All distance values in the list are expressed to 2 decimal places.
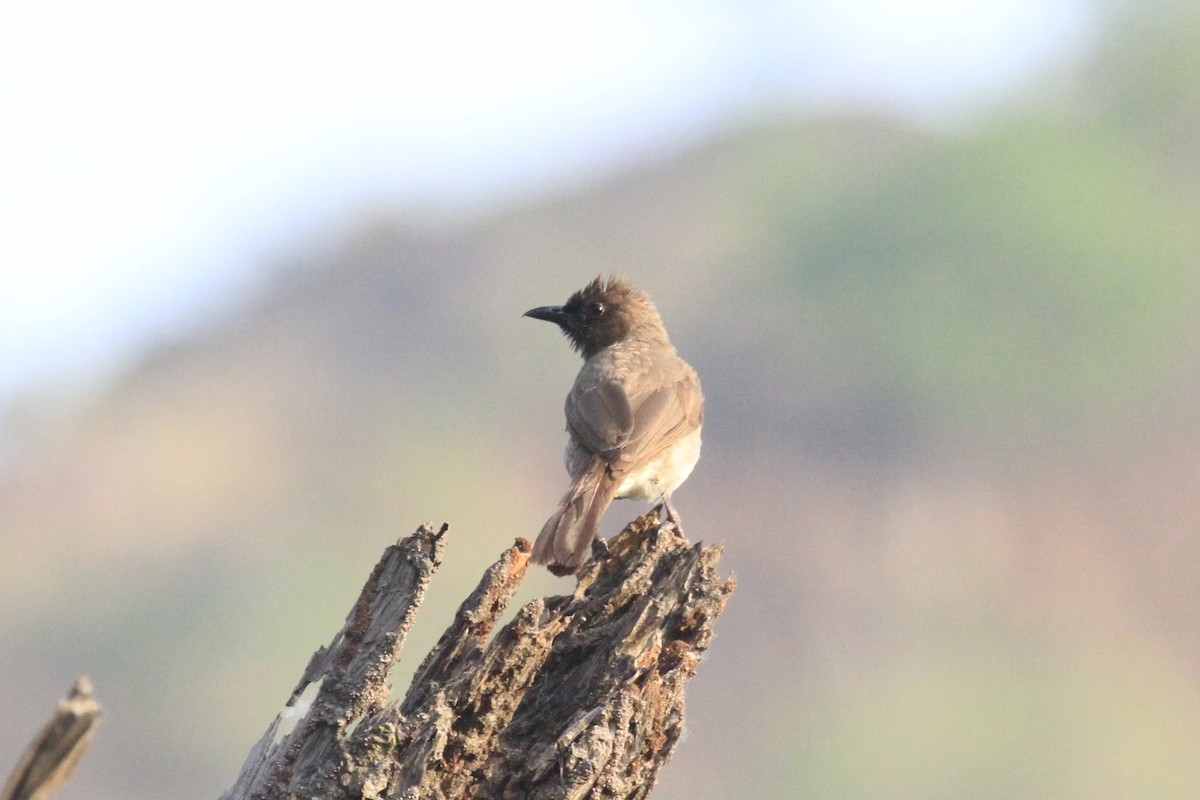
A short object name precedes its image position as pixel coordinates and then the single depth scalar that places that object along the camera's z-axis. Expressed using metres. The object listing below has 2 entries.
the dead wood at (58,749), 6.10
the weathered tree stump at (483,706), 9.55
